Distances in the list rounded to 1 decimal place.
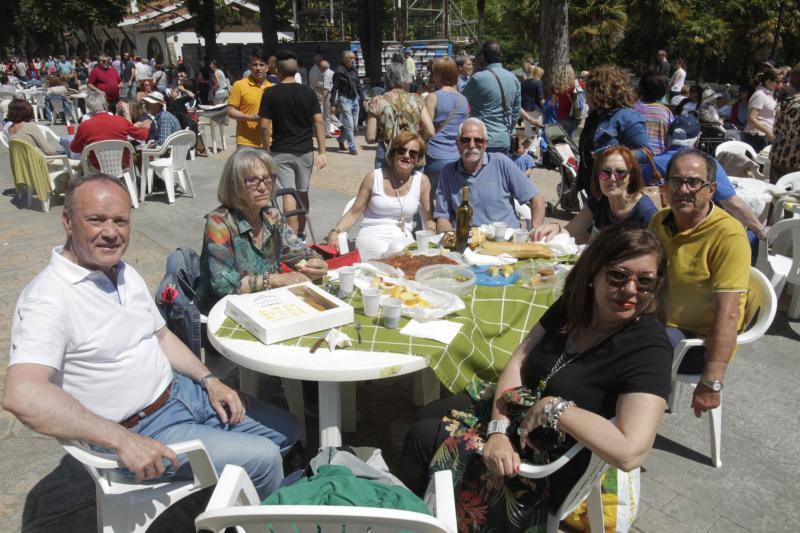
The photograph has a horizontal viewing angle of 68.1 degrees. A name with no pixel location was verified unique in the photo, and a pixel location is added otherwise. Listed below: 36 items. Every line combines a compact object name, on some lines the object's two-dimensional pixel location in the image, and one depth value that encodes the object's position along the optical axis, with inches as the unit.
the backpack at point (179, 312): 100.3
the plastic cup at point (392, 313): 89.4
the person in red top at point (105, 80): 523.5
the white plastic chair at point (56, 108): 644.7
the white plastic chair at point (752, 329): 103.6
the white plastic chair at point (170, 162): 309.0
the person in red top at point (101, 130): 282.2
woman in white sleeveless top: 157.5
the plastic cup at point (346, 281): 101.3
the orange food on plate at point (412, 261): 113.6
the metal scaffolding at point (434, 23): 1698.7
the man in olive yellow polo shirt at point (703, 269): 97.2
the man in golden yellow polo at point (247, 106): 247.9
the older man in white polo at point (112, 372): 67.6
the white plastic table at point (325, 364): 80.4
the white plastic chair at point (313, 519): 46.7
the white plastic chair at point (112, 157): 279.4
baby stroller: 272.7
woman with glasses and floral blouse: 109.0
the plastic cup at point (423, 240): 126.6
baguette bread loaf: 120.5
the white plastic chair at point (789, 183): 196.2
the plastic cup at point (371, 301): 93.0
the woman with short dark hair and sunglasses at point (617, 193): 126.3
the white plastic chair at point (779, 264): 157.2
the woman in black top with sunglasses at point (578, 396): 68.9
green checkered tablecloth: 85.7
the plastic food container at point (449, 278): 102.9
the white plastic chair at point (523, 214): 179.8
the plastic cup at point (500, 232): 132.7
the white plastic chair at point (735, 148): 251.0
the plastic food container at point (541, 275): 107.0
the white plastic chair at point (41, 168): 293.7
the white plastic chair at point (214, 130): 450.6
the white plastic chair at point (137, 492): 73.4
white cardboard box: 86.7
